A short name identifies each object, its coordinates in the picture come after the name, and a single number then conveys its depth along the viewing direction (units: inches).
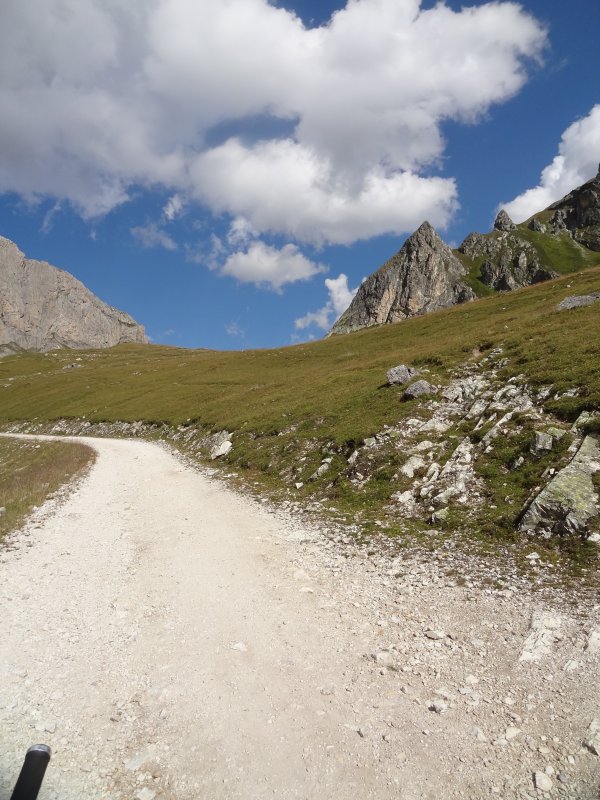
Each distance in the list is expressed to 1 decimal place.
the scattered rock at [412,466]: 800.0
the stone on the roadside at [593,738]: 249.4
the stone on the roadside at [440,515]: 628.1
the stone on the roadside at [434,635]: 375.2
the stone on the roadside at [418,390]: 1134.4
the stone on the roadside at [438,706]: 294.8
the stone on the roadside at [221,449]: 1393.9
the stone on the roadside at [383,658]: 349.4
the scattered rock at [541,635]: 339.9
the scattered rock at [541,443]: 672.4
